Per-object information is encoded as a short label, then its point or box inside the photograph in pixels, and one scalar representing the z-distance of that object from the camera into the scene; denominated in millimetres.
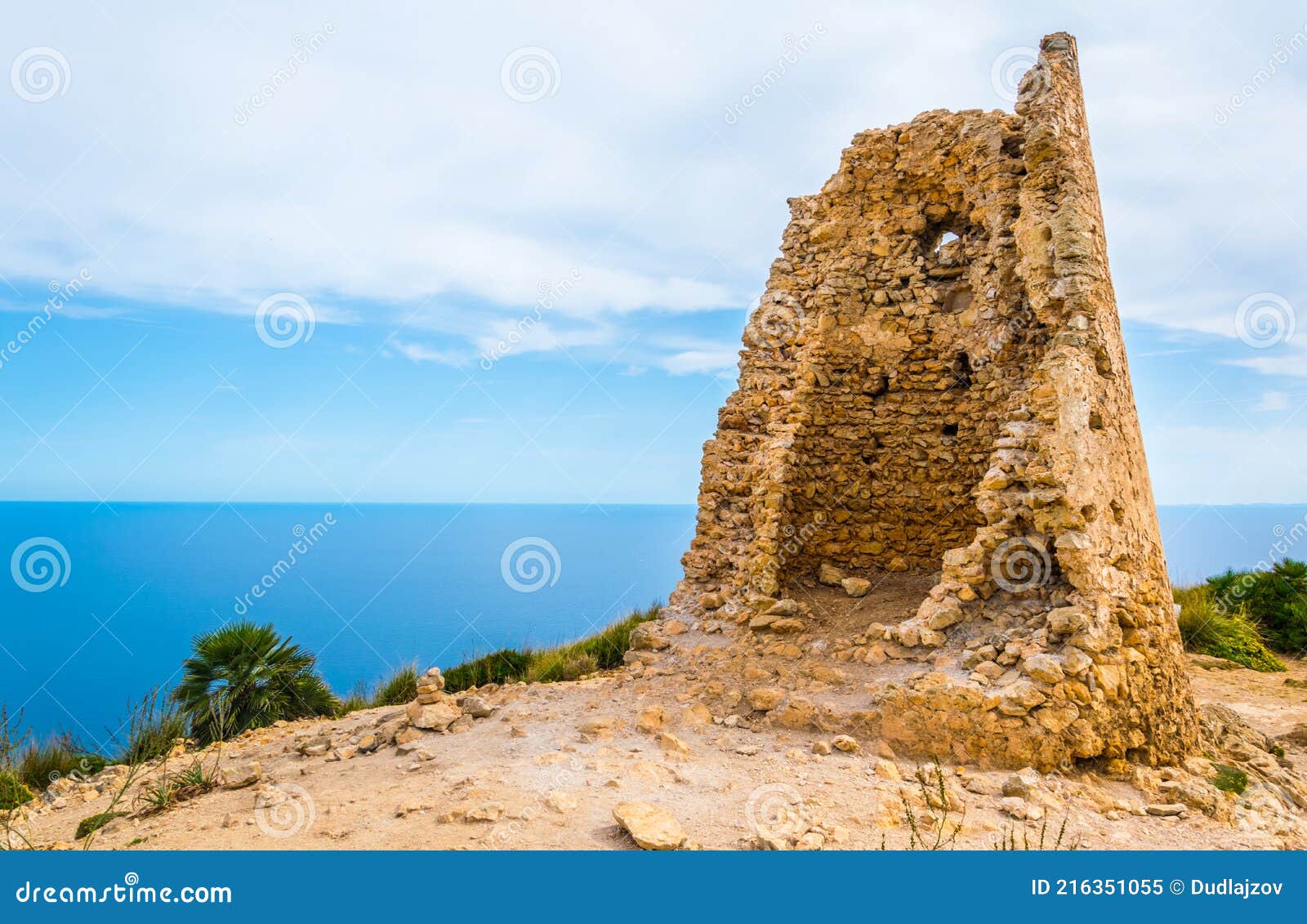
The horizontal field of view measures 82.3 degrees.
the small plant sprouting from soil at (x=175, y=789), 4789
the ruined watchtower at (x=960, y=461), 5137
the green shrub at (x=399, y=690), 9023
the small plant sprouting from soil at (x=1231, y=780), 5250
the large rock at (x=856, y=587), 7320
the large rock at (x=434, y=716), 5938
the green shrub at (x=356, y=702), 8794
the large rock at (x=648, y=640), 7344
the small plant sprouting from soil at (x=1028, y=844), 3620
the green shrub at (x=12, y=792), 5888
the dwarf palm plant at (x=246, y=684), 7777
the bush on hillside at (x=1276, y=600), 12195
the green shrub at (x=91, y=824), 4453
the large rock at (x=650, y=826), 3447
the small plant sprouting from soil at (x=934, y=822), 3572
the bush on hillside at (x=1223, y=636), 11047
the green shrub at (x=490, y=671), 9117
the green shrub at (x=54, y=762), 6840
